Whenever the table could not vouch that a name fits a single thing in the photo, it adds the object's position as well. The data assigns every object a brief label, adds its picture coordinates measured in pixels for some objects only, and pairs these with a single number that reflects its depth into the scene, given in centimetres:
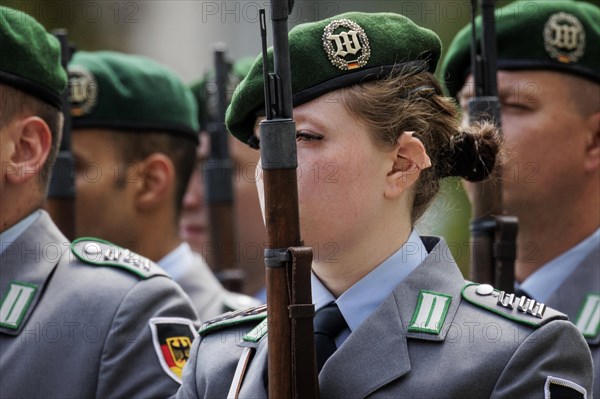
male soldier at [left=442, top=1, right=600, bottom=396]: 1024
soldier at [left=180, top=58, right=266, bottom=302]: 1602
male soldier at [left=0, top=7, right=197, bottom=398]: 800
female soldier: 663
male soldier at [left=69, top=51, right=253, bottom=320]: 1236
